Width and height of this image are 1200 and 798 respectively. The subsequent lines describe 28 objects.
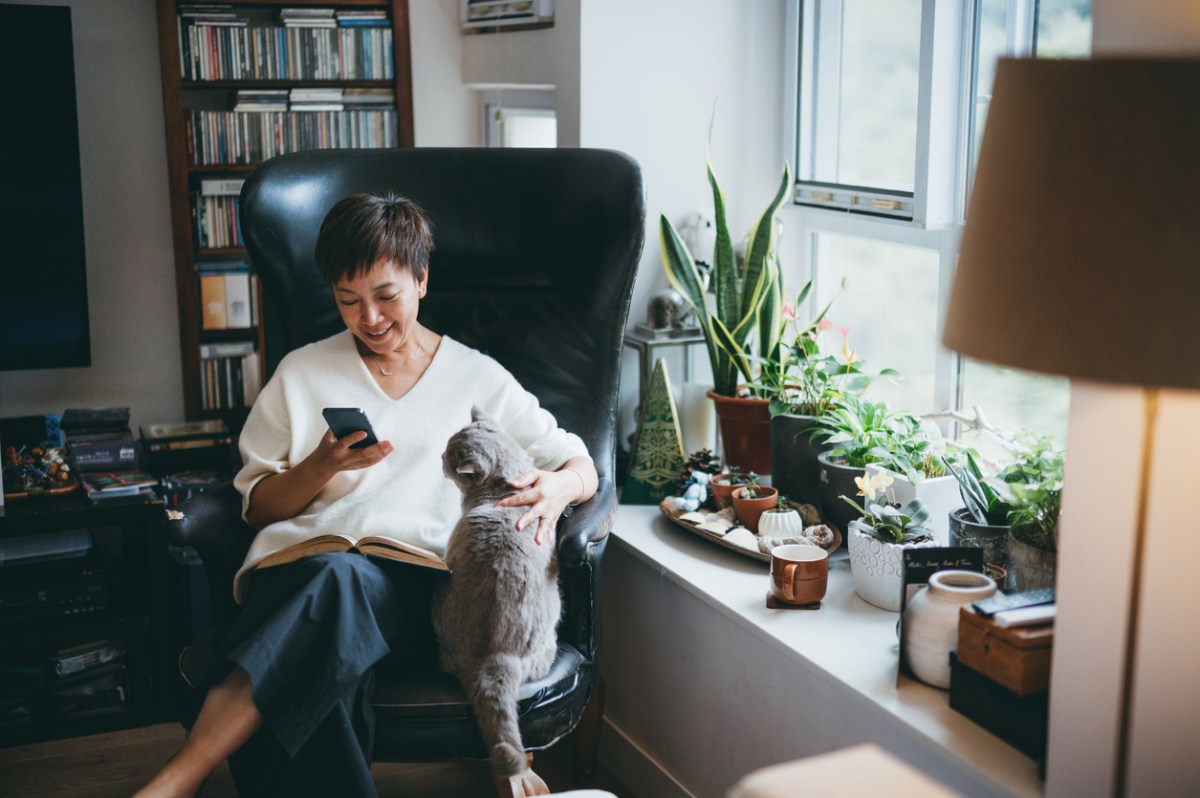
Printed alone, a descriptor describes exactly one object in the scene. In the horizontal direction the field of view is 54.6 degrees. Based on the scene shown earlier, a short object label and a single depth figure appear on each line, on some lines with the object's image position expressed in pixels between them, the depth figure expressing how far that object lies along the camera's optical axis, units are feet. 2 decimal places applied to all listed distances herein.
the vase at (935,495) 6.93
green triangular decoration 8.43
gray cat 5.97
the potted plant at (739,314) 8.33
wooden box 5.03
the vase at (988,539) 6.34
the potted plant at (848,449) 7.32
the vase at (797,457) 7.73
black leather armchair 7.50
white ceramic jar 5.65
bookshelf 11.15
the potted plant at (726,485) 8.04
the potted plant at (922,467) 6.94
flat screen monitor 10.03
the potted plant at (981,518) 6.36
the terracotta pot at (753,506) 7.68
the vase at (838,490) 7.32
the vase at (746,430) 8.36
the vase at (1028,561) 5.87
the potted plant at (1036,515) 5.89
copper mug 6.64
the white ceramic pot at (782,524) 7.39
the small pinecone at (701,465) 8.36
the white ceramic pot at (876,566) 6.55
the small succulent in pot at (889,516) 6.58
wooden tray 7.34
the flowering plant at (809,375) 7.84
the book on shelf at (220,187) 11.25
